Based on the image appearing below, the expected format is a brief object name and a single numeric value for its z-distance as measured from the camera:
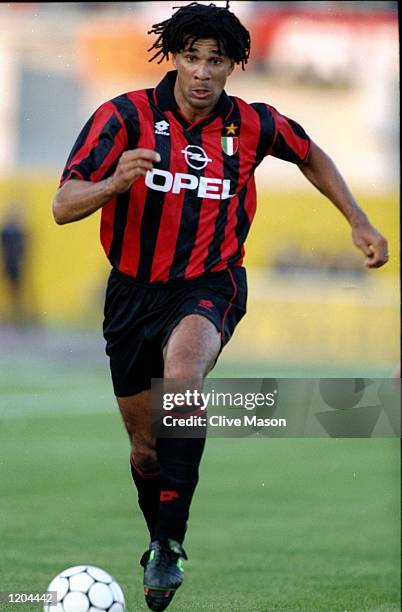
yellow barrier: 27.28
